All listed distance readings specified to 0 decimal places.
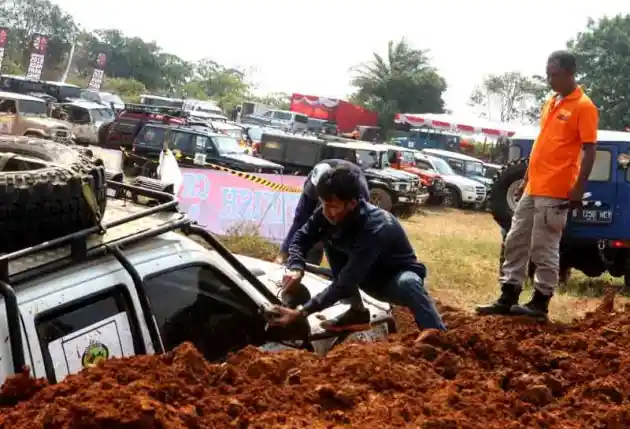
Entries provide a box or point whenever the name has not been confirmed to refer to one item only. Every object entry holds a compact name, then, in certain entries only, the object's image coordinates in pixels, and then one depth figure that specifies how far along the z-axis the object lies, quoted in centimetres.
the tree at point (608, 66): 4180
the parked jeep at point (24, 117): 2156
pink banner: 1066
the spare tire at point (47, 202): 271
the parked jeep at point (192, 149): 1789
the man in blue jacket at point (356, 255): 392
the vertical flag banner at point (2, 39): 3504
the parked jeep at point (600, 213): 974
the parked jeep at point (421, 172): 2252
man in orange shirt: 511
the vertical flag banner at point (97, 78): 4253
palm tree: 5484
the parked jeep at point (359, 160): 1875
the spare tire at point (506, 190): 970
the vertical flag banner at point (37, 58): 3747
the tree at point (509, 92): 6694
